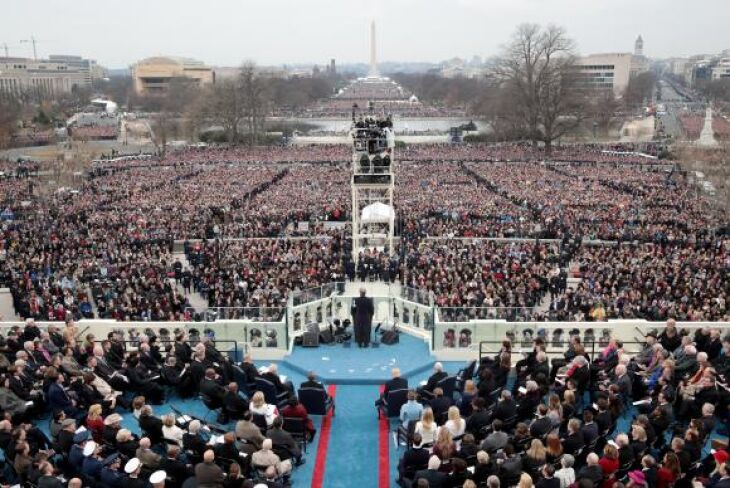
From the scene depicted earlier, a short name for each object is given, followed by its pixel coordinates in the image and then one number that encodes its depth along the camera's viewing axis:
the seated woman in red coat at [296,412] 9.85
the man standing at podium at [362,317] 13.30
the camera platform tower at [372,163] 20.59
